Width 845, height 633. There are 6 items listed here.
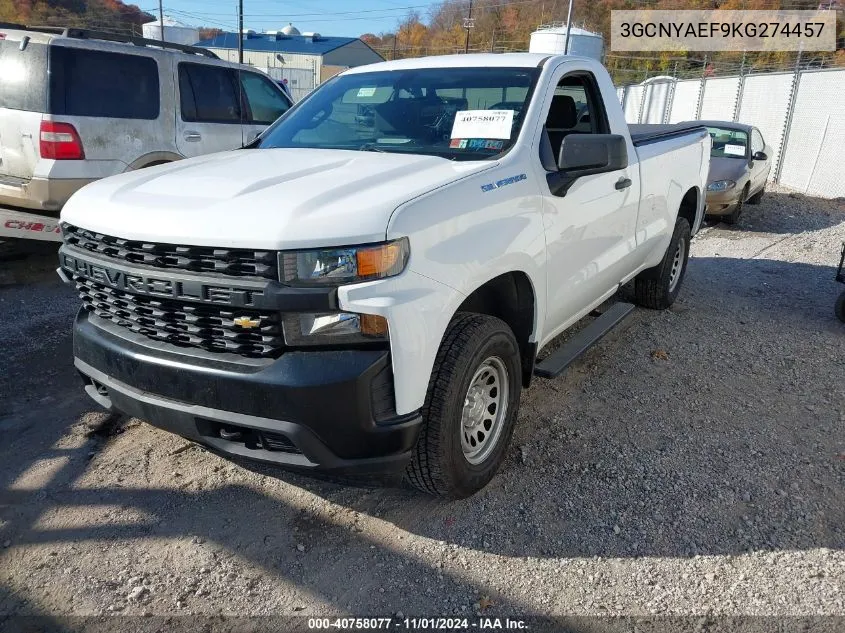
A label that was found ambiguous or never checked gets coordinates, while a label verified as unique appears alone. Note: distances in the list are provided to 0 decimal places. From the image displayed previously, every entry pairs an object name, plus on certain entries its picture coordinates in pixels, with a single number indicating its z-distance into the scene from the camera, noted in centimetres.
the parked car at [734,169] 1022
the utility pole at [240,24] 2956
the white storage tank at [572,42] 3078
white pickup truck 229
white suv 572
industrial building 5159
